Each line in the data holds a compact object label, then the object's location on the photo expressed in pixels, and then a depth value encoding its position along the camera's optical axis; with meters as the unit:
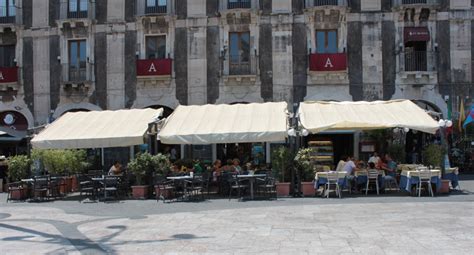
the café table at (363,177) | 15.17
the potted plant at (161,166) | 15.62
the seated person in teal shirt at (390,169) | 16.19
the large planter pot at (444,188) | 15.00
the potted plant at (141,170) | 15.54
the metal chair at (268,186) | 14.89
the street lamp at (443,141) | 15.27
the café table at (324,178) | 14.55
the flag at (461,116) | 22.88
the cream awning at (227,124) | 14.75
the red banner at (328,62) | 23.20
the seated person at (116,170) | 16.47
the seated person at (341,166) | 15.83
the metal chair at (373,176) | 15.07
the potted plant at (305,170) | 14.89
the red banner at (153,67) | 23.92
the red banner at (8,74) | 25.12
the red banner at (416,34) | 23.14
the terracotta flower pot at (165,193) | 15.09
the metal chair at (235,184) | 14.62
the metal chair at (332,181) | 14.45
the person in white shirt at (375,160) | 16.51
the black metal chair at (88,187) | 15.58
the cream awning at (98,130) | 15.66
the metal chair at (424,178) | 14.38
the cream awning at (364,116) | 14.79
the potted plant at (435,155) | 15.67
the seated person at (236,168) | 15.78
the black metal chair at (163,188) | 14.98
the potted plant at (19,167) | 17.67
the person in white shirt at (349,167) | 15.41
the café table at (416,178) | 14.46
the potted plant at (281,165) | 15.14
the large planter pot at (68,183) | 17.69
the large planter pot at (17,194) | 16.12
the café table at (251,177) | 14.28
